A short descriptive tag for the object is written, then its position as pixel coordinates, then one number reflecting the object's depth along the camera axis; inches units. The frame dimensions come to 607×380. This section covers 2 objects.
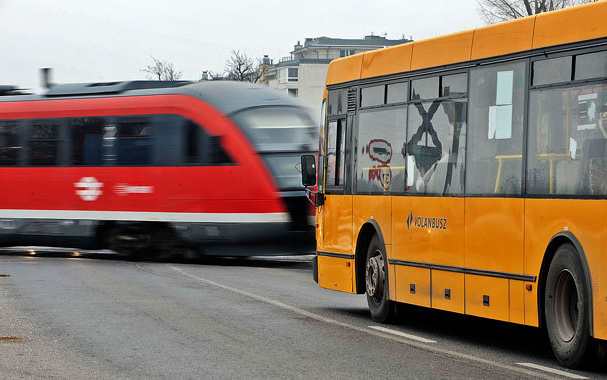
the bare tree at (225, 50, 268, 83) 4301.2
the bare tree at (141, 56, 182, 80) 4517.7
